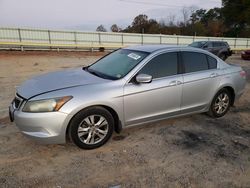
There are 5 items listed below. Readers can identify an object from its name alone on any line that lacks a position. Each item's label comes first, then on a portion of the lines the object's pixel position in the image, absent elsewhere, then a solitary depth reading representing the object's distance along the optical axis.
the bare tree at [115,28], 64.68
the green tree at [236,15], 49.72
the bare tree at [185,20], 64.24
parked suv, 16.70
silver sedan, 3.21
